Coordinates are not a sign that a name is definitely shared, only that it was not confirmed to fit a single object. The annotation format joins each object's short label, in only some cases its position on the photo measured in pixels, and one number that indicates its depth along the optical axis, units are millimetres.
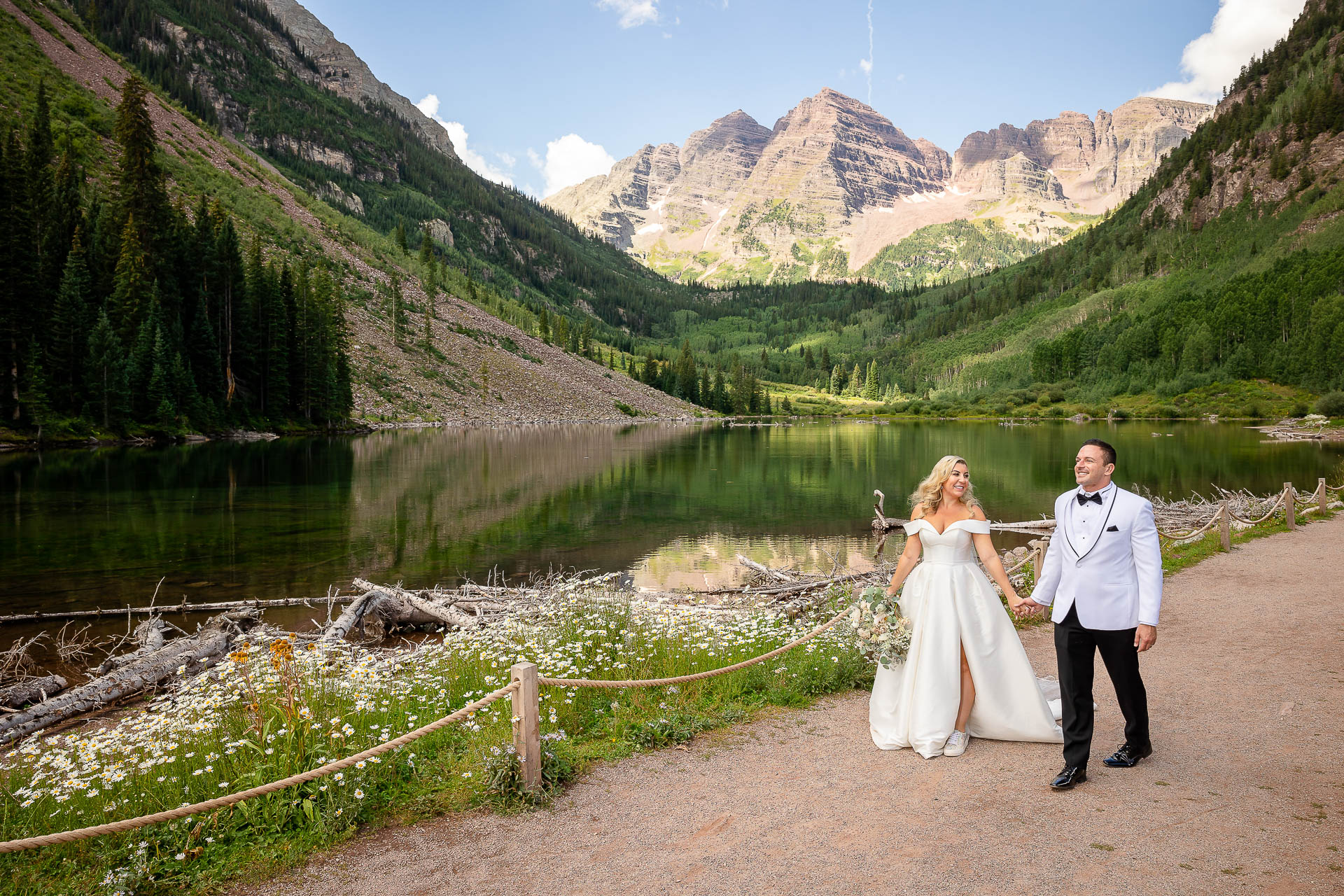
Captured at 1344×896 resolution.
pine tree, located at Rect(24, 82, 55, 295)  53188
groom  6090
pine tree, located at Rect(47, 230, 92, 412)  51062
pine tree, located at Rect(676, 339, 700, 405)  182250
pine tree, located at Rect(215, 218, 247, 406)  68375
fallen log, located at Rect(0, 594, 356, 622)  14297
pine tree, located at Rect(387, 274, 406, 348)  106000
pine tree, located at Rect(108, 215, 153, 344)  56812
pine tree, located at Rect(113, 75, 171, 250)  62344
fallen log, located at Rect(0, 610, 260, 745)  9195
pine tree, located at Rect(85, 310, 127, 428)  52438
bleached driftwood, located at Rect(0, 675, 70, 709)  9945
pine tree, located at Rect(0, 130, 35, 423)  49000
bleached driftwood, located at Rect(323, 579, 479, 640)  13828
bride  7133
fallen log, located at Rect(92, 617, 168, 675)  11586
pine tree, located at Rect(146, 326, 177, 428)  56531
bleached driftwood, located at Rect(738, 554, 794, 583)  17519
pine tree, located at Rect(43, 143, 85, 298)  54188
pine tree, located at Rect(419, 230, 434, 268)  143750
